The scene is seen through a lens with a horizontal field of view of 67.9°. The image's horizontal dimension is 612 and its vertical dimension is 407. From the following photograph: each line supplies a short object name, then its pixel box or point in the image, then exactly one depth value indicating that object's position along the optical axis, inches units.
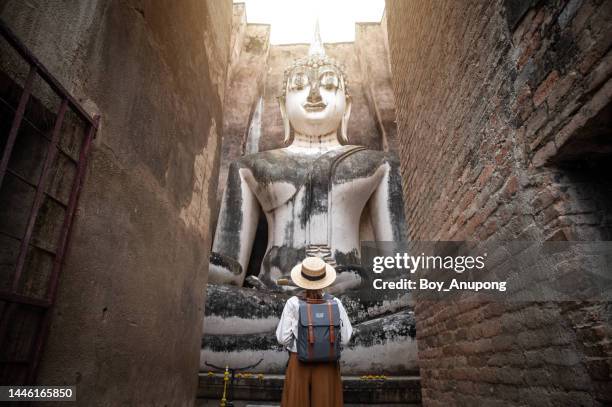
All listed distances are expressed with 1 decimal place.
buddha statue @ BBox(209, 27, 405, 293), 250.8
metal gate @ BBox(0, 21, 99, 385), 54.6
